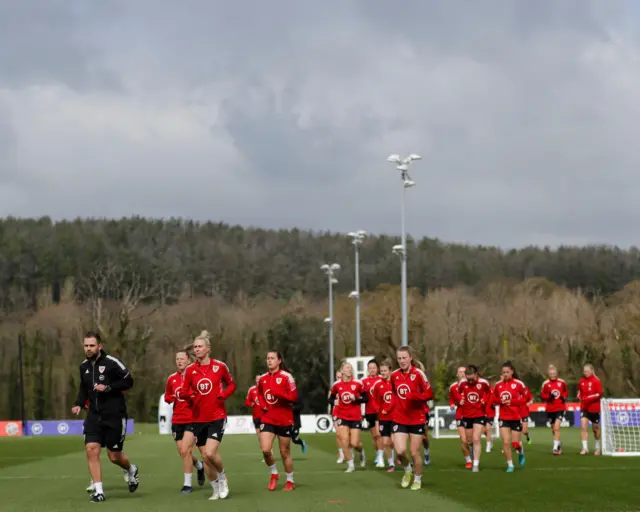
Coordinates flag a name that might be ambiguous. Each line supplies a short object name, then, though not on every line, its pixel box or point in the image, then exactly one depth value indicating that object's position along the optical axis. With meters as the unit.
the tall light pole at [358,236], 58.91
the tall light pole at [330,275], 65.79
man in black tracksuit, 15.31
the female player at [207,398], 15.84
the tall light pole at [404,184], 39.22
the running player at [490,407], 22.20
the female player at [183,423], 16.25
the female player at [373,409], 23.16
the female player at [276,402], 16.92
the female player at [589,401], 28.61
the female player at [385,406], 21.89
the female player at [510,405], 22.72
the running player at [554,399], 28.91
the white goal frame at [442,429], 42.66
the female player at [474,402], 21.58
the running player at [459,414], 22.00
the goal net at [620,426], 28.78
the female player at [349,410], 22.31
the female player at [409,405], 16.73
